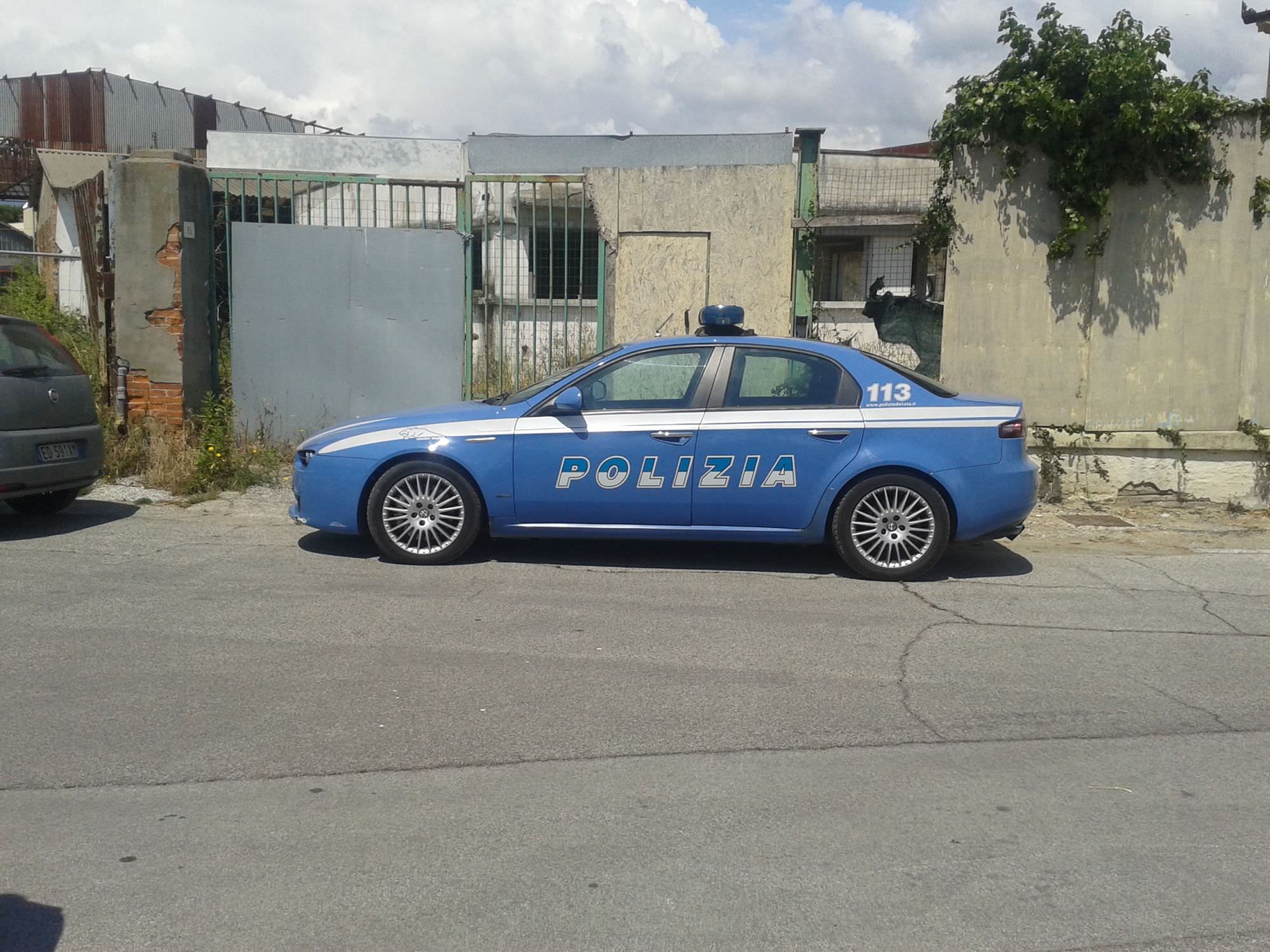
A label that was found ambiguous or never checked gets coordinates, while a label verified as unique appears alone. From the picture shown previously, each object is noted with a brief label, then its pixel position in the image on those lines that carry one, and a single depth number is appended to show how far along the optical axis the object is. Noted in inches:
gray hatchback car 326.3
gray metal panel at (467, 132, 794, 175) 728.3
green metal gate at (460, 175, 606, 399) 465.1
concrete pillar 438.3
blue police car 298.5
